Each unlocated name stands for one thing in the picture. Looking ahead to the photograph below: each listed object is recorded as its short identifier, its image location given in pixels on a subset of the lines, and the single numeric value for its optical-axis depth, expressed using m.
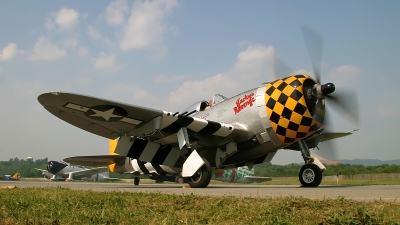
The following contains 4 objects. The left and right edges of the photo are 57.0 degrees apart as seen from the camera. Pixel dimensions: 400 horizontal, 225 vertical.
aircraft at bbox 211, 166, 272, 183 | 37.69
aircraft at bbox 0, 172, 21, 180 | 60.14
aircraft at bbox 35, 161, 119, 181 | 49.73
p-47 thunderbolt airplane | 10.18
